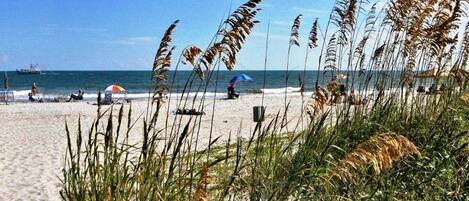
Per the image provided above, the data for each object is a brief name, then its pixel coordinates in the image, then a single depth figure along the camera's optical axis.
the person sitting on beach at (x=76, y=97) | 37.73
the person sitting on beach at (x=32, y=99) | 37.15
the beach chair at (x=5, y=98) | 35.91
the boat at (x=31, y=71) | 119.61
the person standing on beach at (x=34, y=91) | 39.48
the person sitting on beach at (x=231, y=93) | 37.38
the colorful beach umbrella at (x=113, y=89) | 33.54
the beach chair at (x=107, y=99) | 32.00
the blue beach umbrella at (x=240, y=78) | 37.49
